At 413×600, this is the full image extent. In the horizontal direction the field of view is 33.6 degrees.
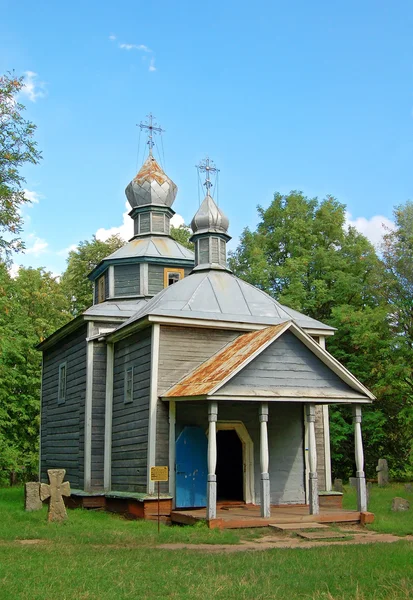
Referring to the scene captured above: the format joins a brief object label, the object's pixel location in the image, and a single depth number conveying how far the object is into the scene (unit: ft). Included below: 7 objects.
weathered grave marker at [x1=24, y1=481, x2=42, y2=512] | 55.52
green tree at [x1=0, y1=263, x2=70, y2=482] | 113.09
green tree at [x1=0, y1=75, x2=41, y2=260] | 56.95
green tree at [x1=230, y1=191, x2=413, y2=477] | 95.45
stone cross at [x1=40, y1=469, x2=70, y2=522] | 49.16
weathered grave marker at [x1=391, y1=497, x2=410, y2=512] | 55.98
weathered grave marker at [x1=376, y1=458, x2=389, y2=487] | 88.43
